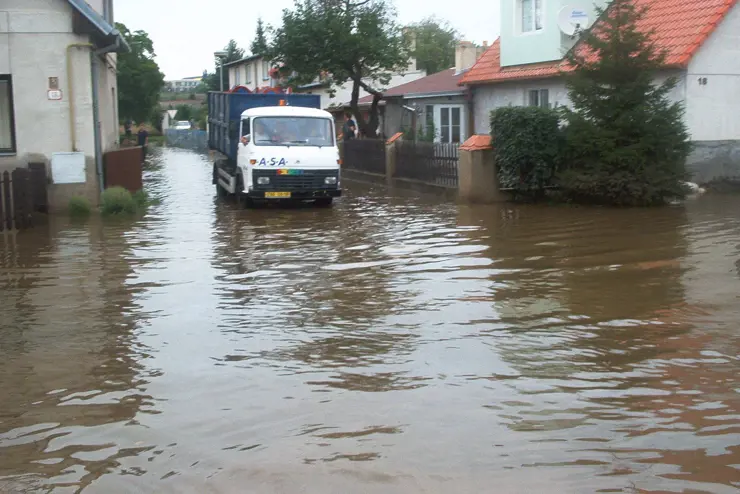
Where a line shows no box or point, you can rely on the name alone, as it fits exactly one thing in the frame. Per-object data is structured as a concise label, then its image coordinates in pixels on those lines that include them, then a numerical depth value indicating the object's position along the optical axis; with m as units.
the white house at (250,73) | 63.71
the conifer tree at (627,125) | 18.28
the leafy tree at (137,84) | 64.50
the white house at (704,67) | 21.33
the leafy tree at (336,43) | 31.69
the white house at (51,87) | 17.75
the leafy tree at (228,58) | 99.52
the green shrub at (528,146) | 19.44
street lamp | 43.56
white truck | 19.56
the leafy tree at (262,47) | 34.16
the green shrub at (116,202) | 18.58
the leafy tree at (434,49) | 79.06
